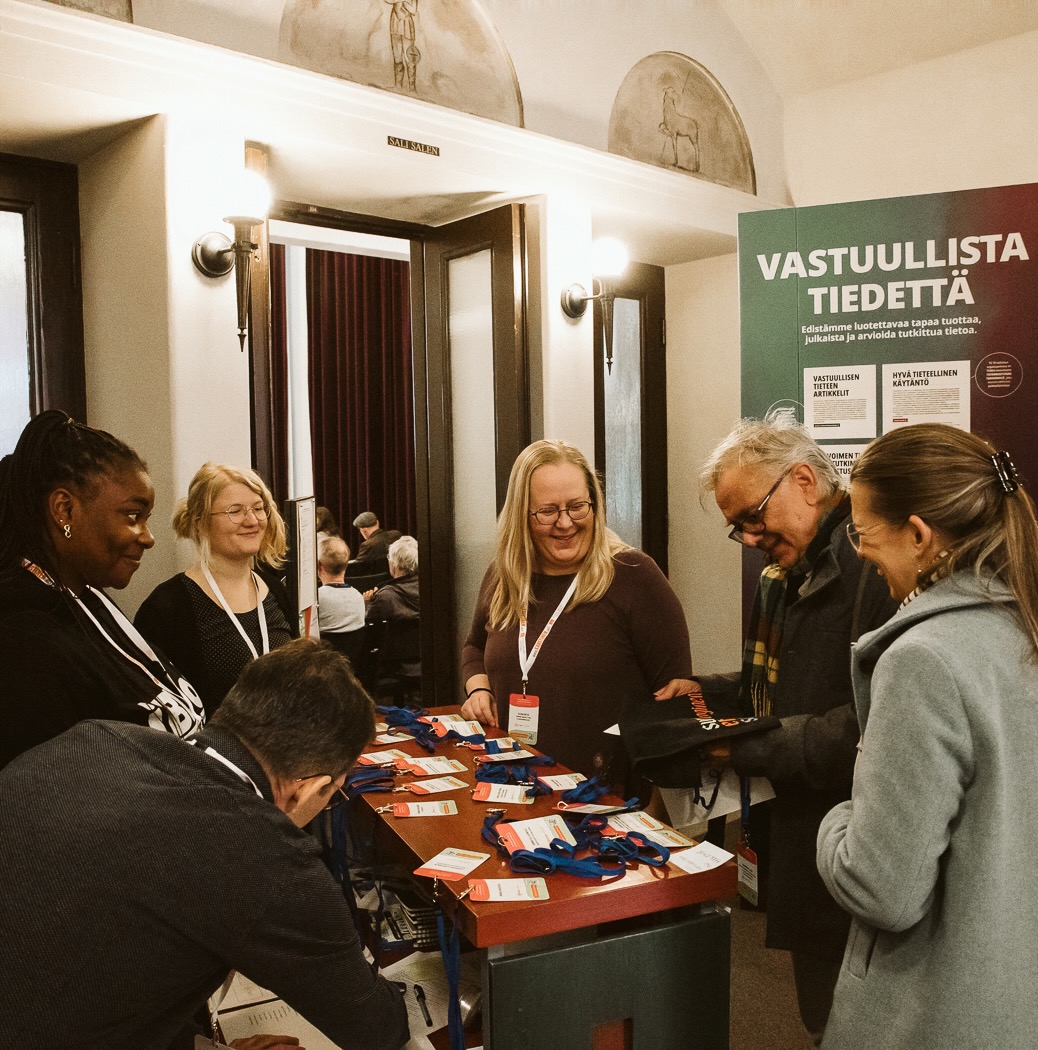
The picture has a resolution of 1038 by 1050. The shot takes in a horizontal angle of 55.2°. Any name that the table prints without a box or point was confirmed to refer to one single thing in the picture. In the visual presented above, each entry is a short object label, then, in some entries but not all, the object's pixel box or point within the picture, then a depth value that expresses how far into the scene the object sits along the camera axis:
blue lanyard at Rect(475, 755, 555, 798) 2.01
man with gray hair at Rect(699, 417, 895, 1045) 1.80
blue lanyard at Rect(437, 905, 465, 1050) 1.56
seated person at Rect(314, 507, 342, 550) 6.14
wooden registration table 1.51
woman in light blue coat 1.23
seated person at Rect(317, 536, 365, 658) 4.99
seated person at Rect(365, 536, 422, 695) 5.44
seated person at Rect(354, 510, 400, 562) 6.54
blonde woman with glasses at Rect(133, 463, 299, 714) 2.65
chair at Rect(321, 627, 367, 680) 4.98
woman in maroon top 2.46
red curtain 7.86
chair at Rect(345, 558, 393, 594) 6.36
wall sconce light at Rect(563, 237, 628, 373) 3.94
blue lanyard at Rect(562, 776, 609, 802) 1.94
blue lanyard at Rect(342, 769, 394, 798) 2.03
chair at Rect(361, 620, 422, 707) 5.48
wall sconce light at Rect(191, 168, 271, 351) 2.92
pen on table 1.74
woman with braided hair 1.58
